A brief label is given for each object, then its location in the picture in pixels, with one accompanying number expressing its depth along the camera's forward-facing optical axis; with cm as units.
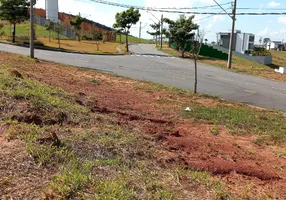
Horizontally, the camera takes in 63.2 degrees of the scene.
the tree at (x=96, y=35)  3849
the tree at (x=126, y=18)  2595
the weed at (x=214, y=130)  549
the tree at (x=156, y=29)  4363
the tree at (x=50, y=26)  2850
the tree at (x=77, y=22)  3738
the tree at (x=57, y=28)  2795
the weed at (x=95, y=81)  998
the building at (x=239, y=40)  4949
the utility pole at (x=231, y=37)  1882
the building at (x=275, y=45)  7931
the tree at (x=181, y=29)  2493
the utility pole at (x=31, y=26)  1402
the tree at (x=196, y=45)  926
